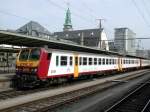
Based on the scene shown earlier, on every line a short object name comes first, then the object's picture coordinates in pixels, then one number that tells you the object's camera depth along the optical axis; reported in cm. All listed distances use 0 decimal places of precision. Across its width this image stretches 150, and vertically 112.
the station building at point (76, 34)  10104
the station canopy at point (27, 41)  1912
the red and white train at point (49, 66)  1873
